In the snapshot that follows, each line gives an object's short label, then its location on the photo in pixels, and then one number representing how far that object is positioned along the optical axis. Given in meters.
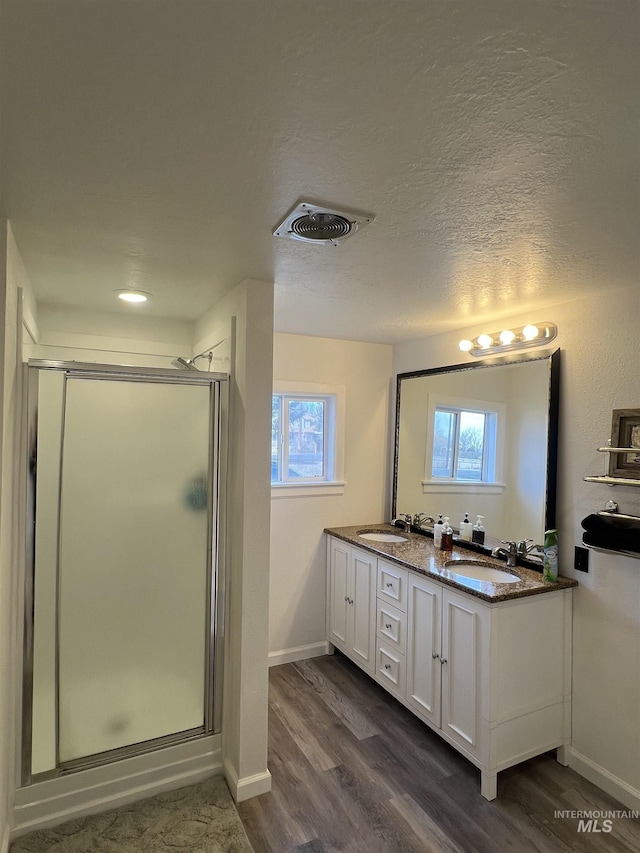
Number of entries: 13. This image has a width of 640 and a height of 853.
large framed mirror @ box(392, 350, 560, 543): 2.45
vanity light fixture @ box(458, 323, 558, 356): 2.43
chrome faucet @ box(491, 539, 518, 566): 2.53
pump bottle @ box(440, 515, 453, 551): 2.89
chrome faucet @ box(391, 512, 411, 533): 3.41
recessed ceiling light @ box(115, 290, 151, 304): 2.33
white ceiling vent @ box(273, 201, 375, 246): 1.42
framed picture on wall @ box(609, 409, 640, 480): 2.01
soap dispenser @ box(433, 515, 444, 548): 2.98
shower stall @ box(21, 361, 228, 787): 1.95
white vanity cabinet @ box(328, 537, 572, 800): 2.09
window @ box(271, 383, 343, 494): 3.36
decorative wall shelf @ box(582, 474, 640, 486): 1.98
